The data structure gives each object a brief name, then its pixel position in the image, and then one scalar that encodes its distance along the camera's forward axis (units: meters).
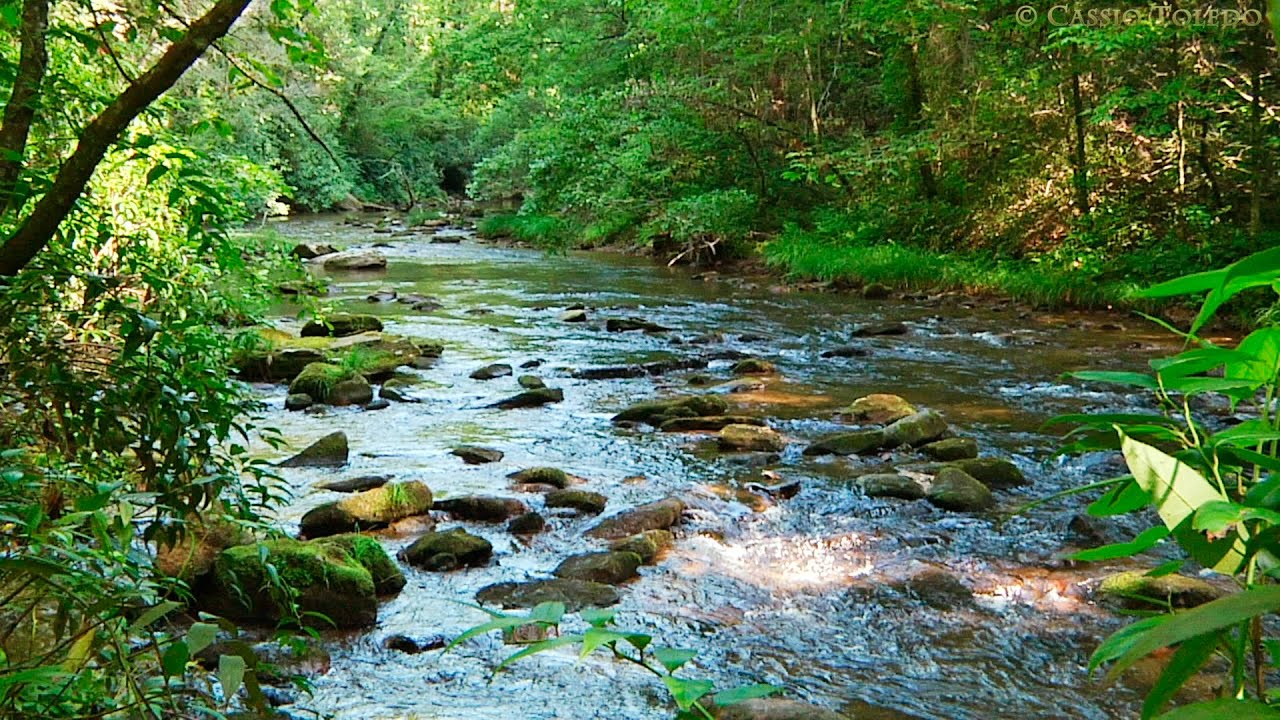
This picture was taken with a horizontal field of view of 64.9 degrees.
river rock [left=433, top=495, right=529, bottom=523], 6.18
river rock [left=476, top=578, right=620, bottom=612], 4.90
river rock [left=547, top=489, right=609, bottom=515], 6.31
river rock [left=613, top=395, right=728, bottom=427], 8.67
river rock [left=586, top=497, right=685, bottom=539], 5.91
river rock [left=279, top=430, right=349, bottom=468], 7.20
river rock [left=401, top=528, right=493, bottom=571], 5.43
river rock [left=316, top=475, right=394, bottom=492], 6.57
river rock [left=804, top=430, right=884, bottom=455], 7.64
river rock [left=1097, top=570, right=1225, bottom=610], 4.70
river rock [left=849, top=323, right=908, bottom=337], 12.55
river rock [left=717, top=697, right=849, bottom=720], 3.61
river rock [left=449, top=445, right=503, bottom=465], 7.38
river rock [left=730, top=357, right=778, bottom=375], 10.55
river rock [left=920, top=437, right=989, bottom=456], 7.36
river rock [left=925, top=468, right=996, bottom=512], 6.30
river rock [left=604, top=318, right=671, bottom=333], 13.17
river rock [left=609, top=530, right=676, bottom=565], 5.57
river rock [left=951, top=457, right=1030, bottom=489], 6.77
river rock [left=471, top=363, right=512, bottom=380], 10.42
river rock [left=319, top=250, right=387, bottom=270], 19.53
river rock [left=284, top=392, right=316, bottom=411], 9.12
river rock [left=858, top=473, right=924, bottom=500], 6.53
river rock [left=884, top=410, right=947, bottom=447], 7.71
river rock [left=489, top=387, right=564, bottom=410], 9.36
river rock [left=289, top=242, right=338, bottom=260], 20.37
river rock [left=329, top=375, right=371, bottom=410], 9.38
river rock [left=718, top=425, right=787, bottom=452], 7.76
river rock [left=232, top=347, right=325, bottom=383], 10.40
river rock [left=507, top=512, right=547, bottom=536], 5.97
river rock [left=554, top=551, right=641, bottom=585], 5.23
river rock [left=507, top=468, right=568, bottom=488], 6.78
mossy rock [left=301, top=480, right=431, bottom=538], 5.77
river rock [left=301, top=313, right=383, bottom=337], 12.25
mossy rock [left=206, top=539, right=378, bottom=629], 4.56
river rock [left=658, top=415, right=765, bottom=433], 8.44
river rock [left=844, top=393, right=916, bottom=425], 8.41
